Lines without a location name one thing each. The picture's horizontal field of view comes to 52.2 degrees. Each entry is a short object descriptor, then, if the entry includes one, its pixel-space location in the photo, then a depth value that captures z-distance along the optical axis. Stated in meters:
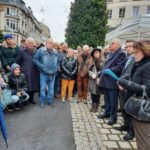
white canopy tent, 4.57
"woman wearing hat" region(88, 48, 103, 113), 4.41
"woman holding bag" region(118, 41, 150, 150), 1.96
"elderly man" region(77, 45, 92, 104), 4.98
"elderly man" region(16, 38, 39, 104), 4.68
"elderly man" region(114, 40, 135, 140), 3.16
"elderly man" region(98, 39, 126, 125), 3.66
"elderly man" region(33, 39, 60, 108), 4.59
